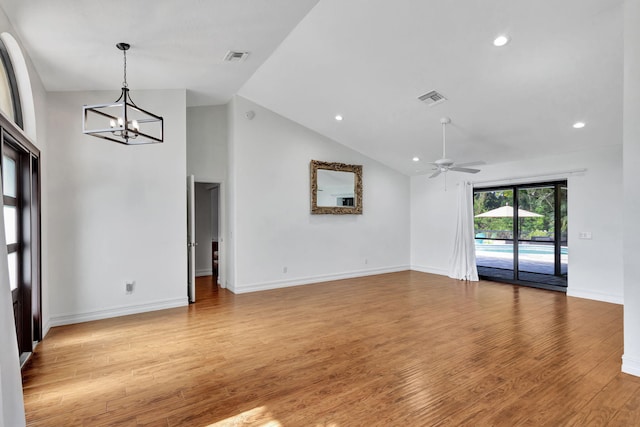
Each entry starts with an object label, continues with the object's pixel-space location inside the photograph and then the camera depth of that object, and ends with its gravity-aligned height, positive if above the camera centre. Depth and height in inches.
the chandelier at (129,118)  134.6 +51.9
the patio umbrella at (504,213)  259.6 -2.8
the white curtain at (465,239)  279.4 -26.2
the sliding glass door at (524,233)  243.8 -20.1
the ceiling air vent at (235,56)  158.5 +81.2
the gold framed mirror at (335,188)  268.2 +20.7
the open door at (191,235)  205.0 -15.6
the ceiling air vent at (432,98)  181.3 +67.2
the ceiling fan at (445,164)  187.3 +28.2
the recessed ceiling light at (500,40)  132.5 +73.3
